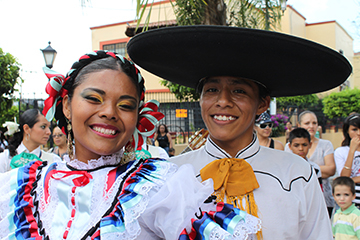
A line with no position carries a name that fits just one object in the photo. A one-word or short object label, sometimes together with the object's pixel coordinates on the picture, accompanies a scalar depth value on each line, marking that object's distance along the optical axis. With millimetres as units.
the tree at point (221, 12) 3812
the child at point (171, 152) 8398
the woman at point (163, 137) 8305
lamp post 6961
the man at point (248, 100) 1542
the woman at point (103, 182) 1282
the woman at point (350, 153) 3920
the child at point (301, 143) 3857
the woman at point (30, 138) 3740
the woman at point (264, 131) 4520
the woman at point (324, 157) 4078
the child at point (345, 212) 3434
